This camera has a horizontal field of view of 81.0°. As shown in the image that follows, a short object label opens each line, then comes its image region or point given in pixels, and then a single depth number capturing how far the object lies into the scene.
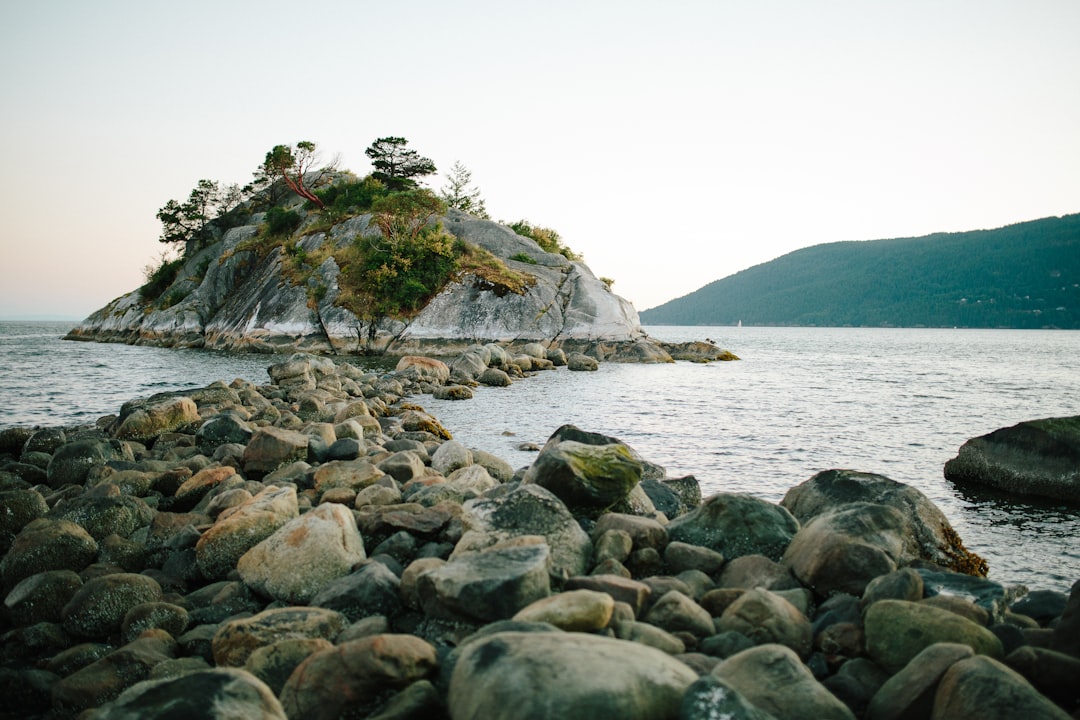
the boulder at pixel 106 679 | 3.93
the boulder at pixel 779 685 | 3.18
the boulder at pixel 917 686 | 3.22
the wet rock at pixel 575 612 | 3.62
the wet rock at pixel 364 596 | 4.64
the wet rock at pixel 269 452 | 9.23
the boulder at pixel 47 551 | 5.66
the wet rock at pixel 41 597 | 5.11
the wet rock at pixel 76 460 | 9.04
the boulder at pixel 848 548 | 4.91
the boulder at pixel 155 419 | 12.29
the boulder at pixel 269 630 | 4.12
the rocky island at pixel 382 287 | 47.25
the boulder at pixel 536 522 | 5.18
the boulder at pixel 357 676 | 3.35
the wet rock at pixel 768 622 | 4.09
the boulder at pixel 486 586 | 4.06
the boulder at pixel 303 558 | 5.15
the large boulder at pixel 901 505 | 5.86
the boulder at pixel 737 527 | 5.75
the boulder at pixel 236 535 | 5.78
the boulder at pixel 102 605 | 4.91
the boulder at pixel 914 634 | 3.77
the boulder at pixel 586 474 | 6.25
